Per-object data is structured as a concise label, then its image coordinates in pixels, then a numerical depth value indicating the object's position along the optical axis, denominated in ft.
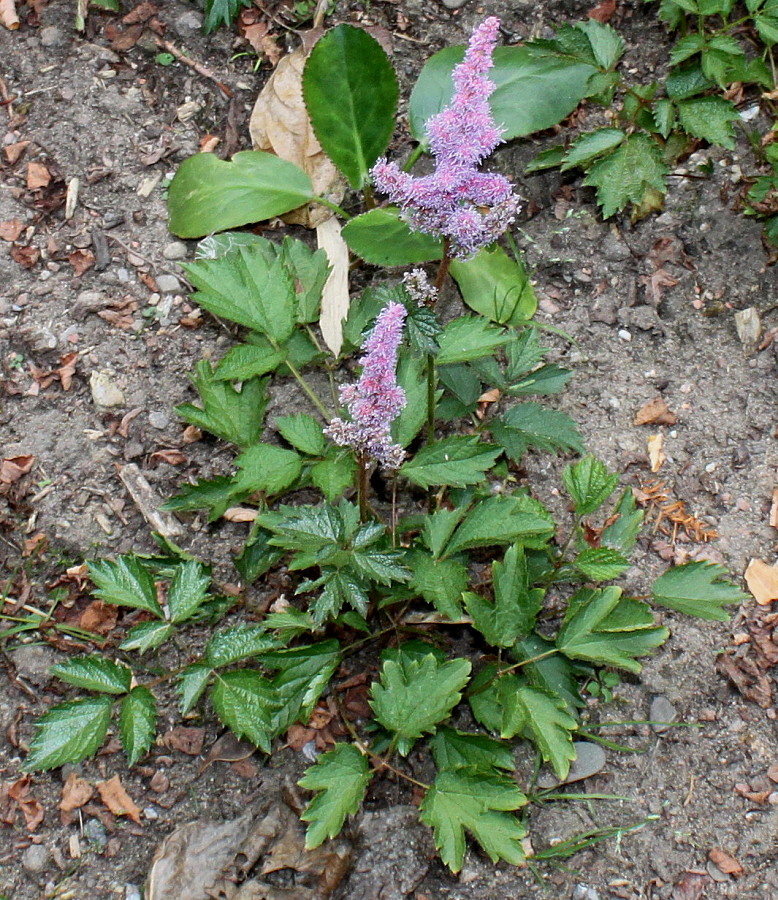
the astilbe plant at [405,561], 5.99
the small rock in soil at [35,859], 6.62
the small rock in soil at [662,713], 7.06
